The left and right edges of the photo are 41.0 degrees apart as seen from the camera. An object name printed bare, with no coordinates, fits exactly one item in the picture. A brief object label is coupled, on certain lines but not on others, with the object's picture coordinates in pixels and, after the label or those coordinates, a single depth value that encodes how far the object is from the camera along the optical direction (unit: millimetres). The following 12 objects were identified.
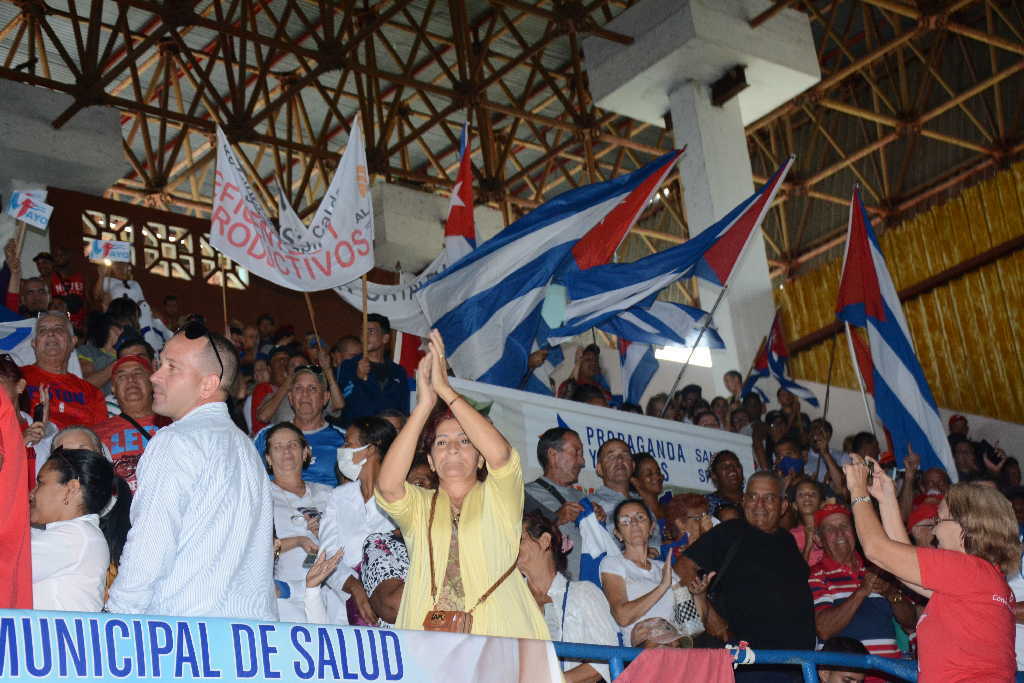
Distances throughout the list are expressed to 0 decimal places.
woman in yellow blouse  3816
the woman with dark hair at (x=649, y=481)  7473
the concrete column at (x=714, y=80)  14703
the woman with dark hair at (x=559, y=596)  5020
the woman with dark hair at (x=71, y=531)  3751
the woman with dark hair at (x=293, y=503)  5316
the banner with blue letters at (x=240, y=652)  2850
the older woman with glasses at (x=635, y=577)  5469
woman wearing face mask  5211
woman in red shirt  4207
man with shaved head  3393
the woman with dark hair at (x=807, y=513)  6840
